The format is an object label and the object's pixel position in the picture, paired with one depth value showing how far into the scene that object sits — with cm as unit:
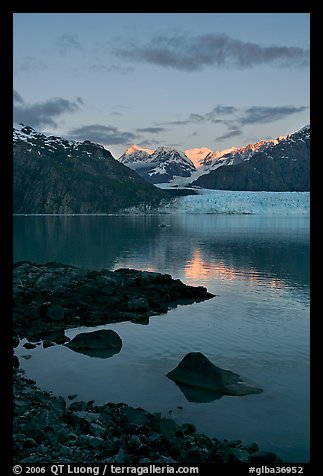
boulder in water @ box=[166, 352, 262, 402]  1299
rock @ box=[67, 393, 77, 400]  1228
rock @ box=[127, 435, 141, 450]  876
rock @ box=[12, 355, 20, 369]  1487
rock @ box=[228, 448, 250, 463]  890
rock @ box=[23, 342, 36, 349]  1702
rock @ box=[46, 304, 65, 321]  2094
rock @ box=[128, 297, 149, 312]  2328
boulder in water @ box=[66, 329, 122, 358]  1685
